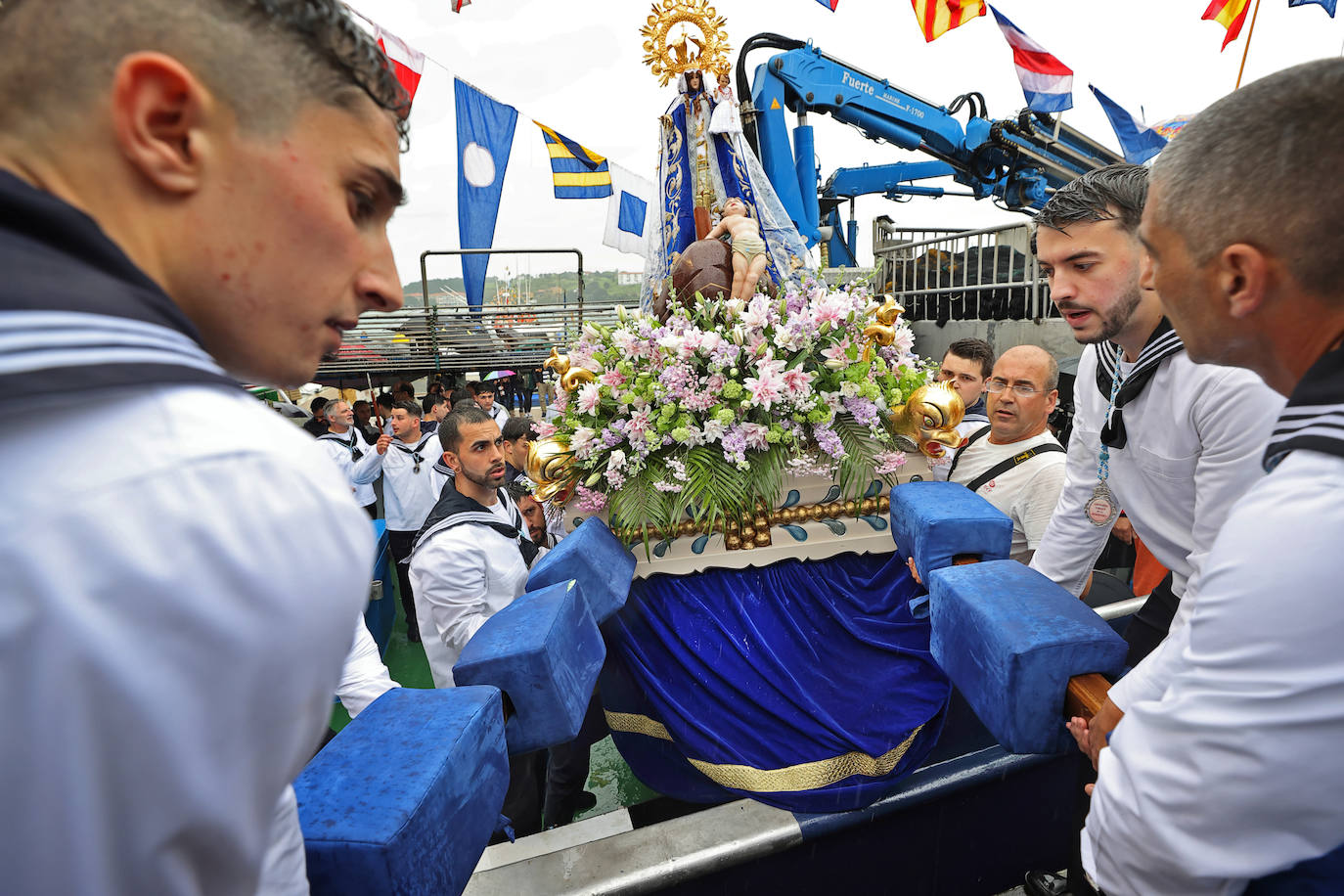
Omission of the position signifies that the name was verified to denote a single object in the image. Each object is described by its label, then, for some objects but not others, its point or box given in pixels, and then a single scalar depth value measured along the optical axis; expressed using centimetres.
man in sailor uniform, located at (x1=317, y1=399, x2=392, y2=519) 519
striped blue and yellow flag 1024
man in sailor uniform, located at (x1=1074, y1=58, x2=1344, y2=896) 77
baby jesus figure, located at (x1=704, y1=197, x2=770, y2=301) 301
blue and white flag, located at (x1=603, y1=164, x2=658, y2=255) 1081
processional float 180
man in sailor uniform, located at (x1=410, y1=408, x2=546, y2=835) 259
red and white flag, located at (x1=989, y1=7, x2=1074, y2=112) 846
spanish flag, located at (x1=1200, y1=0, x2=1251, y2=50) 715
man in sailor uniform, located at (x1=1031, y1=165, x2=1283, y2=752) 162
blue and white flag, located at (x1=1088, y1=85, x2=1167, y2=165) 948
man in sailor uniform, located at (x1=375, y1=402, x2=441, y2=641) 504
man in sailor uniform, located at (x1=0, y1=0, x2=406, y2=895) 41
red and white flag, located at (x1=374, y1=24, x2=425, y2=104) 716
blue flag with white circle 857
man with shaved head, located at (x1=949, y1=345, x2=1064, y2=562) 287
